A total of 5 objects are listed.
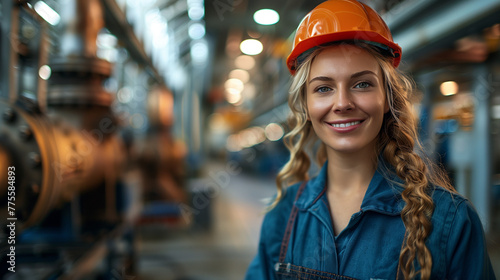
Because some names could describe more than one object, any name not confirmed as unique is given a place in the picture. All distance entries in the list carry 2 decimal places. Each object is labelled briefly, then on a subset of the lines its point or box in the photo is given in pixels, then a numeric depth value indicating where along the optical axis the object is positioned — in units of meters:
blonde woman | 0.81
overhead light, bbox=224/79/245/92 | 7.80
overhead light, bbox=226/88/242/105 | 10.49
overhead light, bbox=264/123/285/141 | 8.56
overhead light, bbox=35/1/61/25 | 1.41
